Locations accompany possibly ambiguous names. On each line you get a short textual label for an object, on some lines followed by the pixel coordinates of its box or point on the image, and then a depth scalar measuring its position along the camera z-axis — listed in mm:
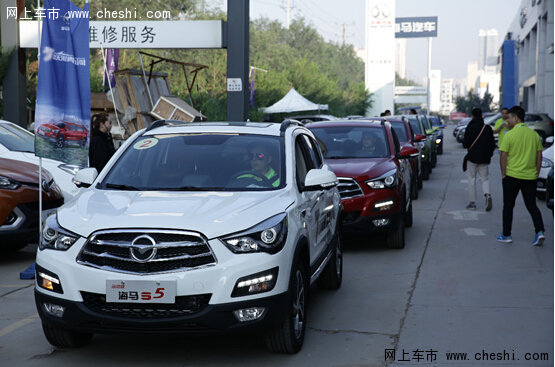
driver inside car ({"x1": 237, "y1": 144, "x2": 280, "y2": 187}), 6164
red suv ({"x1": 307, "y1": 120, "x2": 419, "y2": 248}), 9805
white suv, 4973
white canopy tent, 35875
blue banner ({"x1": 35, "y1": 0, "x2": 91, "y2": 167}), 8492
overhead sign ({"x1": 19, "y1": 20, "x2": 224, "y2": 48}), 17391
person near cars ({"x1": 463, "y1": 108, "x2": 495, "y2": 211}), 14180
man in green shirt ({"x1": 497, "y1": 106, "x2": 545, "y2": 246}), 10344
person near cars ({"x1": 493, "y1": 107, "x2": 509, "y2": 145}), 17112
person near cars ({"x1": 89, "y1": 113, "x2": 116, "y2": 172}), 10555
